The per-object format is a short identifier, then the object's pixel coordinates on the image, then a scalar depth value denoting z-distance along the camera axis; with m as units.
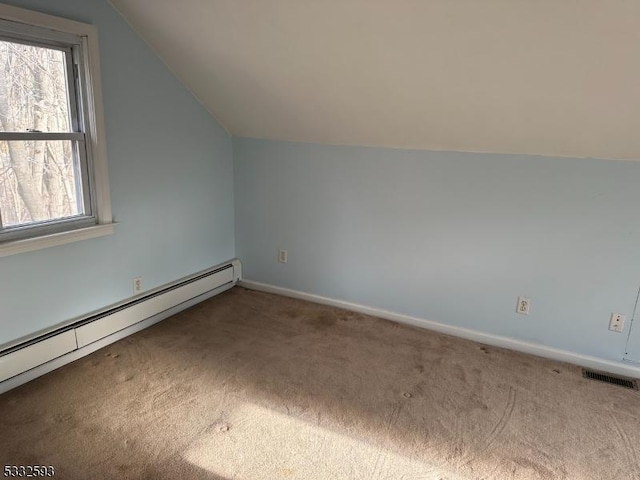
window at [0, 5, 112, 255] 2.29
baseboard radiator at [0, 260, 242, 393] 2.37
